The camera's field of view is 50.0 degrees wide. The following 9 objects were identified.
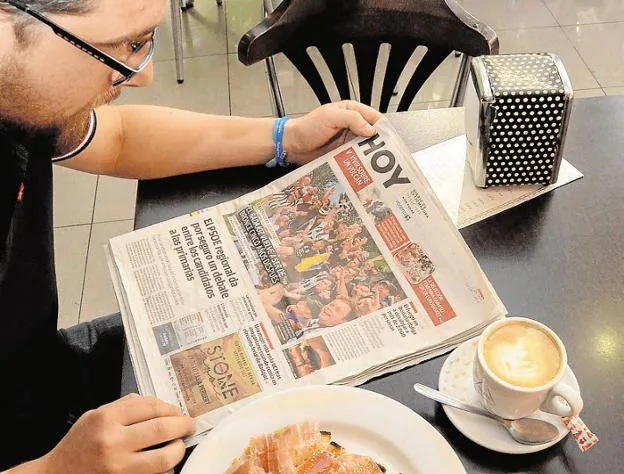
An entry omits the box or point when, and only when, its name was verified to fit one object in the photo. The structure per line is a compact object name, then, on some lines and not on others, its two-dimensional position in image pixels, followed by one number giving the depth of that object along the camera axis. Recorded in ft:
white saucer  2.15
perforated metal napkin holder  2.78
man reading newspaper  2.21
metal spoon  2.14
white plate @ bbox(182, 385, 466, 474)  2.11
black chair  3.79
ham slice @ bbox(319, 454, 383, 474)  2.09
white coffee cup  2.04
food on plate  2.10
